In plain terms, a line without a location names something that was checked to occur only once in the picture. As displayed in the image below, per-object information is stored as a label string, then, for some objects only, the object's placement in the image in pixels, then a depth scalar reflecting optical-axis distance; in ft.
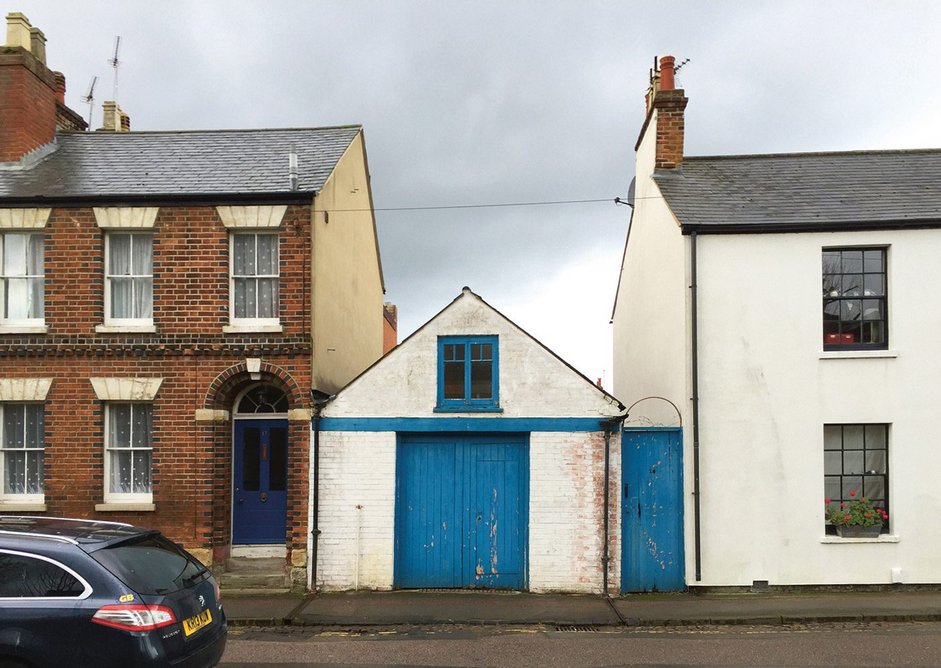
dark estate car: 19.27
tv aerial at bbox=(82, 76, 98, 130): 62.39
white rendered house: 38.81
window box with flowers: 38.78
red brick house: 40.78
